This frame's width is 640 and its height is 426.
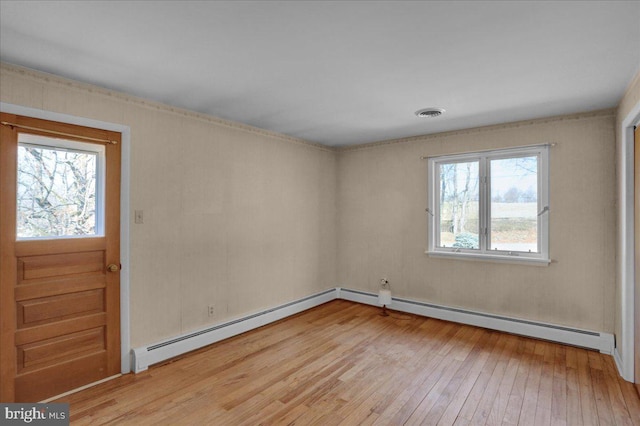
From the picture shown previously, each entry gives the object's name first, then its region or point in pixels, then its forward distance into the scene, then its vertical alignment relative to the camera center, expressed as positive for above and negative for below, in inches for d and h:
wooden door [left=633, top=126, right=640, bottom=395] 99.1 -10.9
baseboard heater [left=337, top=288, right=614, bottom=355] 129.6 -50.7
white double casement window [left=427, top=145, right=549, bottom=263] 144.2 +4.7
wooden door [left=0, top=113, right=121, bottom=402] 89.9 -13.3
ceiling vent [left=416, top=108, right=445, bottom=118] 129.3 +41.8
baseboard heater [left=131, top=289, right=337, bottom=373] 114.6 -51.0
